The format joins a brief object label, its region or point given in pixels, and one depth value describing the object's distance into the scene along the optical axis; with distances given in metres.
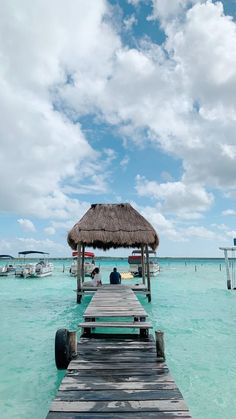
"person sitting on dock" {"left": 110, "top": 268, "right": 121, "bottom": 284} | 17.12
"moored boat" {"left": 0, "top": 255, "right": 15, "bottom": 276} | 40.34
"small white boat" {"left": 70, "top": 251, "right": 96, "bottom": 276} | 36.12
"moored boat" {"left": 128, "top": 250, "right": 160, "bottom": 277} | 37.44
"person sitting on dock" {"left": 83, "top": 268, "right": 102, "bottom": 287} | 16.34
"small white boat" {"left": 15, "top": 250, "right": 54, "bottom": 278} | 37.19
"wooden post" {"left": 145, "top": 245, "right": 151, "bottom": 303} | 16.61
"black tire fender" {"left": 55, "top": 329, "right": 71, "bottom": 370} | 6.11
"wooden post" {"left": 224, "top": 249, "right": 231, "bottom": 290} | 24.57
